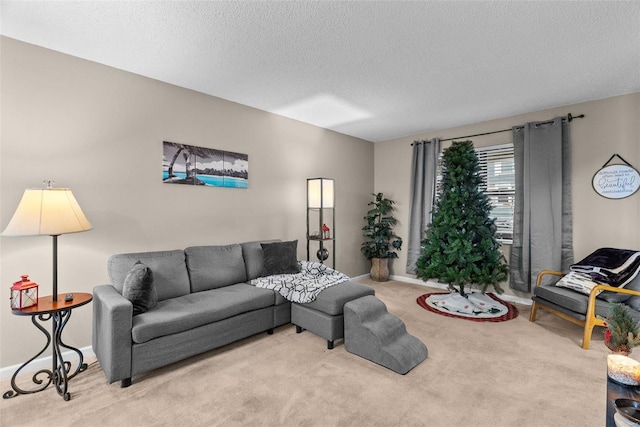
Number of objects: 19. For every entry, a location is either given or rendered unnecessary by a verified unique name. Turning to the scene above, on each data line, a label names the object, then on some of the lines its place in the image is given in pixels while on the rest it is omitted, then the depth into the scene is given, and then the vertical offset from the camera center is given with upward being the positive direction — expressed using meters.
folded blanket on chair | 3.01 -0.52
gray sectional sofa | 2.19 -0.81
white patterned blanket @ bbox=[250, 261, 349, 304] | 3.04 -0.74
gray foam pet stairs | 2.43 -1.07
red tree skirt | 3.57 -1.22
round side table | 2.07 -0.92
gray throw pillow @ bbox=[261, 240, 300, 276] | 3.55 -0.55
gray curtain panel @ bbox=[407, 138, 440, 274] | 5.09 +0.41
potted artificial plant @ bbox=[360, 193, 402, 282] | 5.46 -0.45
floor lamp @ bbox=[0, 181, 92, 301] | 2.04 -0.04
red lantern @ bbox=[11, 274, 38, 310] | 2.06 -0.58
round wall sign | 3.48 +0.42
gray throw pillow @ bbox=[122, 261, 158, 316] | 2.37 -0.60
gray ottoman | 2.81 -0.96
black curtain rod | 3.82 +1.26
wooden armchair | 2.82 -0.88
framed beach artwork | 3.23 +0.54
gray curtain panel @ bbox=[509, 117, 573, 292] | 3.89 +0.17
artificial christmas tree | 3.88 -0.24
